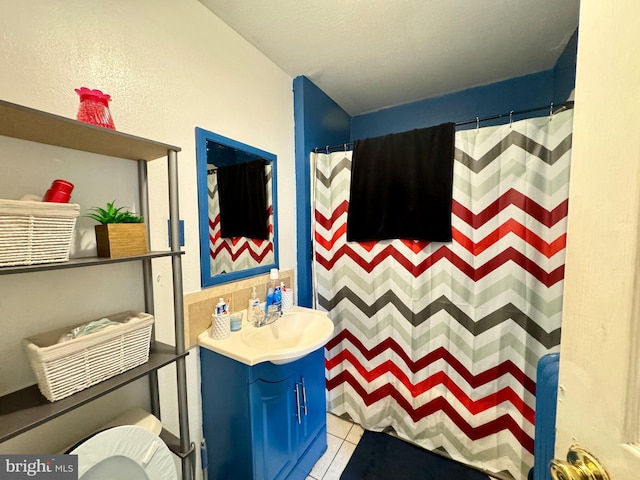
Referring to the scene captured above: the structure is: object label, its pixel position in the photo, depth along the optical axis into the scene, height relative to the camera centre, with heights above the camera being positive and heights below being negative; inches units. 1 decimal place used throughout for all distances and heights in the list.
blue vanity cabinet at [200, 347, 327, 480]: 41.2 -33.5
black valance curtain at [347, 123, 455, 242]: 56.2 +9.5
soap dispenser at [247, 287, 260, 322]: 53.6 -17.2
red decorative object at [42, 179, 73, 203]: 26.2 +3.9
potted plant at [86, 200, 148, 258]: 29.2 -0.5
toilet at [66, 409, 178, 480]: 26.1 -25.6
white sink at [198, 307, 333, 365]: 40.1 -20.8
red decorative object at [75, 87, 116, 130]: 27.9 +13.7
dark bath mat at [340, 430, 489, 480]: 54.0 -53.6
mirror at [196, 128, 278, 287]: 47.6 +3.3
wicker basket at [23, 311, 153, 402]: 24.5 -13.5
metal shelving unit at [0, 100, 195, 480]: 23.0 -3.5
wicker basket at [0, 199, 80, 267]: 21.9 -0.1
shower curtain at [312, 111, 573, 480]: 49.5 -17.7
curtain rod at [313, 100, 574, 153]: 46.0 +21.5
